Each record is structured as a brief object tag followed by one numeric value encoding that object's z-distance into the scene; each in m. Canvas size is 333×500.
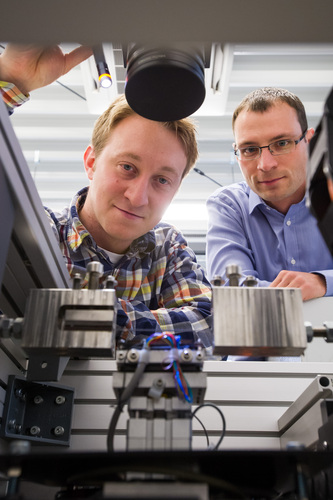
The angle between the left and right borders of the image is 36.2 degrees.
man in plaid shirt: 1.31
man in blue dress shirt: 1.89
